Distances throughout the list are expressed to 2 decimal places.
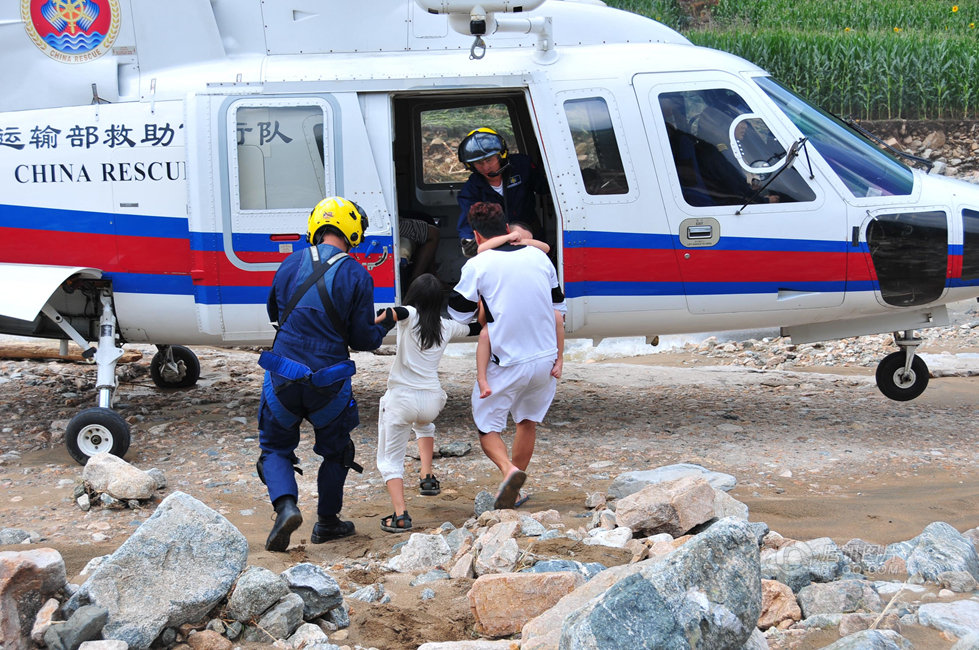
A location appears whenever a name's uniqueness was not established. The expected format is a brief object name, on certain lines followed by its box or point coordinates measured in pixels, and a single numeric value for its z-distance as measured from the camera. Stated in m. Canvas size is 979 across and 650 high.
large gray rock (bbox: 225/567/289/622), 3.93
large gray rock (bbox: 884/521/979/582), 4.30
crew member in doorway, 7.05
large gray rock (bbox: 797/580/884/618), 4.00
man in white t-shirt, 5.59
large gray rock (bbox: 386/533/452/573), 4.84
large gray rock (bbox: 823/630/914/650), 3.28
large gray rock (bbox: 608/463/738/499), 5.87
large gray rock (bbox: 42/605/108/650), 3.59
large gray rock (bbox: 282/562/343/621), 4.06
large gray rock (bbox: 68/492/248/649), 3.76
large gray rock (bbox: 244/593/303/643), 3.90
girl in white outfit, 5.52
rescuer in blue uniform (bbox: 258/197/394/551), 5.15
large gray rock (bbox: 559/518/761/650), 3.18
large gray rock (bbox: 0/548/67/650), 3.53
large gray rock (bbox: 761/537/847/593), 4.35
